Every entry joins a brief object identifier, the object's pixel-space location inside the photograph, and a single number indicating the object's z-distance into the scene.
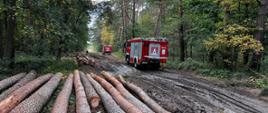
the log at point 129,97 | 8.29
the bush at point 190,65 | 22.67
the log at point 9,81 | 10.80
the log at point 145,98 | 8.46
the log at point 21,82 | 9.23
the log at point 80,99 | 7.70
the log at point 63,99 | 7.55
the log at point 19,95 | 7.12
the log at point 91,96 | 8.87
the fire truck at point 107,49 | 53.95
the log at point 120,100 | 7.81
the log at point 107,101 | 7.96
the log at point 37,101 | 7.22
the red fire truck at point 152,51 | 23.23
